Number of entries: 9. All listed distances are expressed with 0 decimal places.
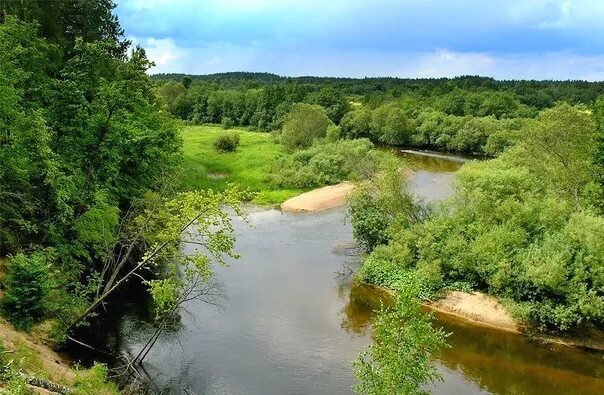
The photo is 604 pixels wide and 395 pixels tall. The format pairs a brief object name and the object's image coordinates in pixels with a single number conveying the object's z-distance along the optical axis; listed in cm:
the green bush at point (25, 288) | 2508
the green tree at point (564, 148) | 4091
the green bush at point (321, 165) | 7050
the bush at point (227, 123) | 12206
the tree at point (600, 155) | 4012
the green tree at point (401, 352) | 1622
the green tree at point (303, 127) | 8900
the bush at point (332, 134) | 8606
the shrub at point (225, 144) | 8606
